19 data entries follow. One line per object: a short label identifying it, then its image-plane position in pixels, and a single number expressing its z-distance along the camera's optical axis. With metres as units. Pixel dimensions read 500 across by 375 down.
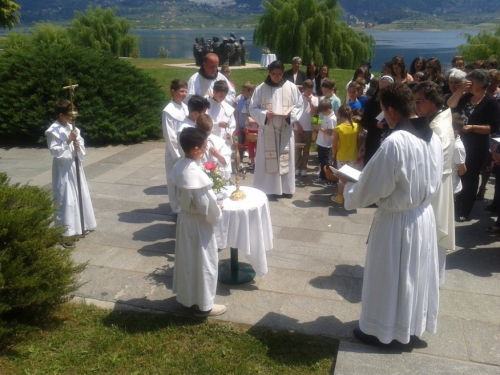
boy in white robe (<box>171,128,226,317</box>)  4.29
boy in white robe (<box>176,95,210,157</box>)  5.82
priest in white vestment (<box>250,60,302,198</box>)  8.01
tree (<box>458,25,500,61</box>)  19.72
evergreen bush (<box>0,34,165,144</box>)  11.95
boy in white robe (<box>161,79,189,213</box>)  6.64
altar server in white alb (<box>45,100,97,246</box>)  6.32
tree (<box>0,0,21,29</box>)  20.27
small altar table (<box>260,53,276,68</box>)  23.67
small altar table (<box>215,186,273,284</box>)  5.04
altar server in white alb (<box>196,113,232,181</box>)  5.61
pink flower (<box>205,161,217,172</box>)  4.89
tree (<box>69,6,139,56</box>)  34.16
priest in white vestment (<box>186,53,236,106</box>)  7.19
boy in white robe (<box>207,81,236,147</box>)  7.03
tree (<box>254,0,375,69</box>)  27.14
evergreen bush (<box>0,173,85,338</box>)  4.08
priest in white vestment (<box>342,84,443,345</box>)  3.68
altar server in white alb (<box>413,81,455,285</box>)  4.43
